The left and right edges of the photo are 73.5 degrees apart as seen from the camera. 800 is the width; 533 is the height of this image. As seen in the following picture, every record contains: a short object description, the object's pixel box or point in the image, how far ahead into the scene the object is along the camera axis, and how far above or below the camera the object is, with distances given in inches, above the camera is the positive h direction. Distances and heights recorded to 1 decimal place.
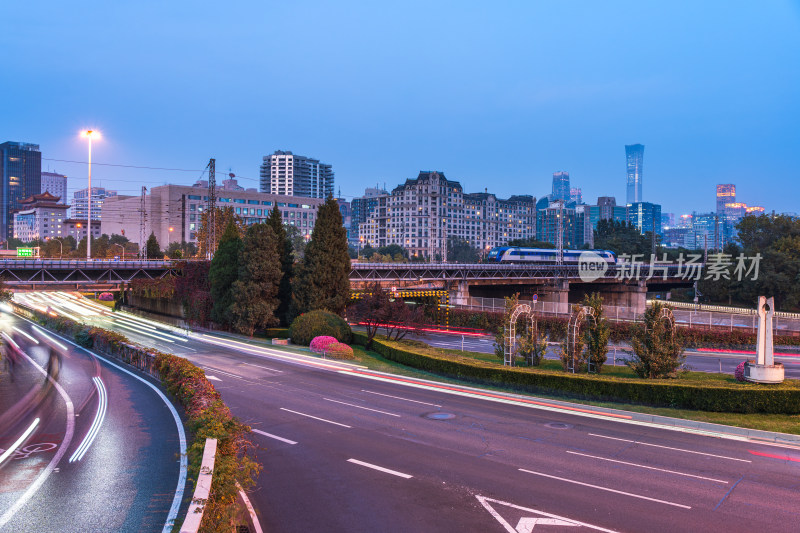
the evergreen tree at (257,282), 1888.5 -57.2
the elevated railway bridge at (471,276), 2100.1 -47.2
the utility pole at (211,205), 2421.9 +273.9
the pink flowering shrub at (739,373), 966.2 -182.1
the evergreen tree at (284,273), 2048.5 -26.5
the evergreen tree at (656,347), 1049.5 -150.1
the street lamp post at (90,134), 2017.7 +493.0
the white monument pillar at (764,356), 872.9 -137.9
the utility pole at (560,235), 3341.5 +233.0
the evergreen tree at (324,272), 1909.4 -18.3
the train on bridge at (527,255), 3973.9 +113.1
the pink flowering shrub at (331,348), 1438.2 -219.7
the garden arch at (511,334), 1272.1 -153.4
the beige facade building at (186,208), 6884.8 +765.8
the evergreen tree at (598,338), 1152.8 -144.3
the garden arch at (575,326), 1165.7 -121.9
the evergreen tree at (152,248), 3745.1 +116.8
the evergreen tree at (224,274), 2038.6 -31.5
